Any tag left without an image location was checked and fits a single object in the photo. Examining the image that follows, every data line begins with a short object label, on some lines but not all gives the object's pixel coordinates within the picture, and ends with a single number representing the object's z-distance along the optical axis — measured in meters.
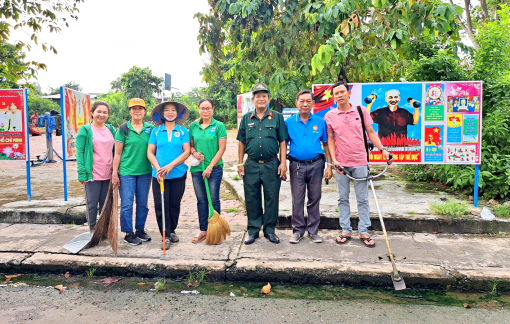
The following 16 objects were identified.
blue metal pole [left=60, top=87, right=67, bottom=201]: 6.17
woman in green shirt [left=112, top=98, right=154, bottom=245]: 4.56
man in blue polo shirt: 4.62
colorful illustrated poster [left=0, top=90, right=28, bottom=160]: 6.32
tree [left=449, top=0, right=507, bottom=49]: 13.22
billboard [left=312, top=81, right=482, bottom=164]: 5.59
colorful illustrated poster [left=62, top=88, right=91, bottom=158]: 6.52
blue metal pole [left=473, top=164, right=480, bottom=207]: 5.60
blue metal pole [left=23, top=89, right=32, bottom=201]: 6.27
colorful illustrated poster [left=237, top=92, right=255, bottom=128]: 9.70
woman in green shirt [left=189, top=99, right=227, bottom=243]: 4.61
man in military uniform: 4.57
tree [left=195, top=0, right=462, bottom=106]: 5.26
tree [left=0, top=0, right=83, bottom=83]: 7.37
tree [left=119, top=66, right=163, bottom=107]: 39.94
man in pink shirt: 4.58
